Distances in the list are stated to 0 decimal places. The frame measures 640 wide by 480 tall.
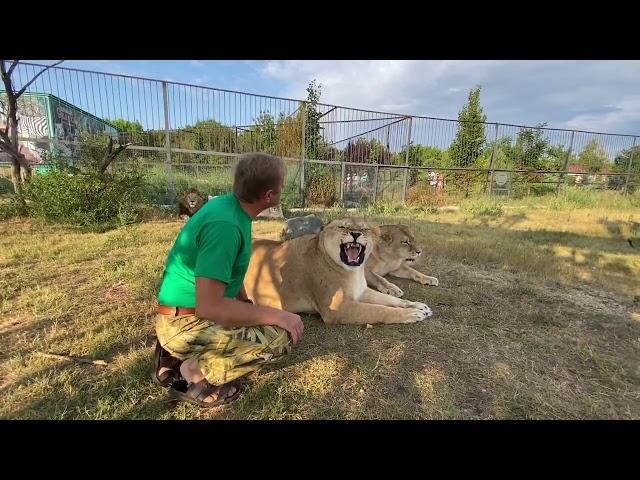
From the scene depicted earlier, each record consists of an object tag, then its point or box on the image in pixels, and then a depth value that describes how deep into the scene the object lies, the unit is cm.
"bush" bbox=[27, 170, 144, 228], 802
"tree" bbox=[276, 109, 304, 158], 1313
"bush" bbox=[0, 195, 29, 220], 838
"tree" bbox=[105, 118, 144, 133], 1145
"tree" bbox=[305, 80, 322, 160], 1332
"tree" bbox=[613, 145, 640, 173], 2044
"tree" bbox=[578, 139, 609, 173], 1945
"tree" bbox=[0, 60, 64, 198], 843
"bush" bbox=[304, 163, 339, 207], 1334
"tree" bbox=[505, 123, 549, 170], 1794
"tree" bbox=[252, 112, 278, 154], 1323
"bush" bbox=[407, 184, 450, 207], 1514
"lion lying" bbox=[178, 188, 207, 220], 917
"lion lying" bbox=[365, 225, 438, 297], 527
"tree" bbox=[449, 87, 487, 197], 1791
